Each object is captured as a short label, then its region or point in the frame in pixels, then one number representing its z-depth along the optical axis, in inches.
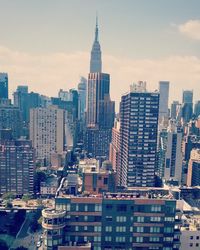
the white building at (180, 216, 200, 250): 2559.1
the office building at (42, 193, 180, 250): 2289.6
